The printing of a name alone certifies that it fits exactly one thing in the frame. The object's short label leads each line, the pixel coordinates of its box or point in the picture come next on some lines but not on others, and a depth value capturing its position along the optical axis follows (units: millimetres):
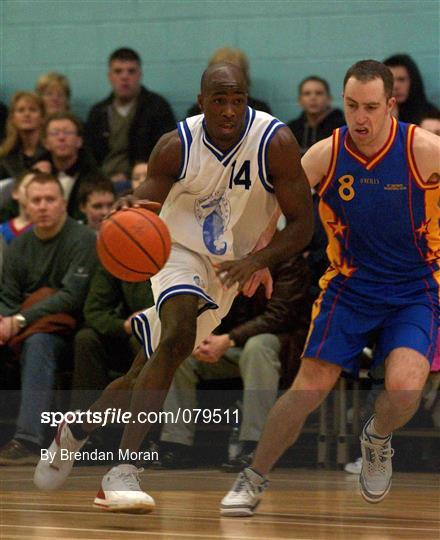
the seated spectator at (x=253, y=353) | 13656
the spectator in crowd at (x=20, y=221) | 15703
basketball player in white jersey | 9258
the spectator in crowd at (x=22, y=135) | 17531
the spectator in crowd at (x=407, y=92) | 16266
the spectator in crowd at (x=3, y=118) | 18672
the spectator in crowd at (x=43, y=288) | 14242
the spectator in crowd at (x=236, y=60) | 16875
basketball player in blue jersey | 9828
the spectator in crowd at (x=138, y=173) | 15508
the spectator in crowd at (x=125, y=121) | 17578
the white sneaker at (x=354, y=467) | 13406
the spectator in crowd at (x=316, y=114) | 16719
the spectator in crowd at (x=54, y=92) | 18141
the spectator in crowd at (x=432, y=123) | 14531
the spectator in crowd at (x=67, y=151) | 16672
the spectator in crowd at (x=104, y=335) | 14227
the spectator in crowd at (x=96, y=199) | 15414
